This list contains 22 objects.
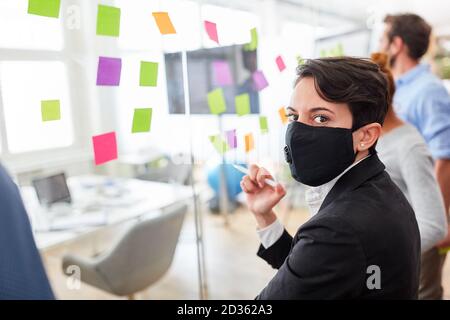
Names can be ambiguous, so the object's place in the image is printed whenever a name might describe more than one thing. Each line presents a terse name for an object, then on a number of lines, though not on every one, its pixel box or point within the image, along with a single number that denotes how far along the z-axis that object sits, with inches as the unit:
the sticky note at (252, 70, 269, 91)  62.6
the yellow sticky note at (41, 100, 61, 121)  36.9
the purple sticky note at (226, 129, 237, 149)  60.4
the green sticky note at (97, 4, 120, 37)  38.9
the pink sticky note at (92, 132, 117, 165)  40.4
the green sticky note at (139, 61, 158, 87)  43.8
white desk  78.5
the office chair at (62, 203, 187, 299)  74.3
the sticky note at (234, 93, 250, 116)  61.1
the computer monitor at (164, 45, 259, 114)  54.1
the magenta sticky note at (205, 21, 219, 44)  54.1
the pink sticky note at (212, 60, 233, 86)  66.7
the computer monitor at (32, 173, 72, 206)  72.6
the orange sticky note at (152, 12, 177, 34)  46.5
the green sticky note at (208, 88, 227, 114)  56.0
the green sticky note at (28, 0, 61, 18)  34.0
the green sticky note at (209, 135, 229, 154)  61.8
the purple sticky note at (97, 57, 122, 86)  39.7
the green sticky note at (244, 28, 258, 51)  63.6
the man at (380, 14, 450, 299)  60.7
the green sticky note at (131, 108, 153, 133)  43.2
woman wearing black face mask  27.2
